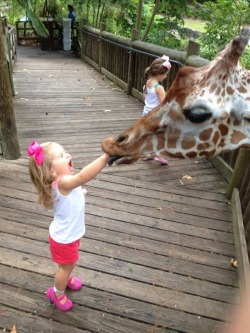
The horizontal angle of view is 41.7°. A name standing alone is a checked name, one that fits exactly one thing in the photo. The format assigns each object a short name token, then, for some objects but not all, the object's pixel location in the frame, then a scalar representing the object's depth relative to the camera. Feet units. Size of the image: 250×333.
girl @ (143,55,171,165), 13.39
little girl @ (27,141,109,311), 6.30
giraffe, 5.71
